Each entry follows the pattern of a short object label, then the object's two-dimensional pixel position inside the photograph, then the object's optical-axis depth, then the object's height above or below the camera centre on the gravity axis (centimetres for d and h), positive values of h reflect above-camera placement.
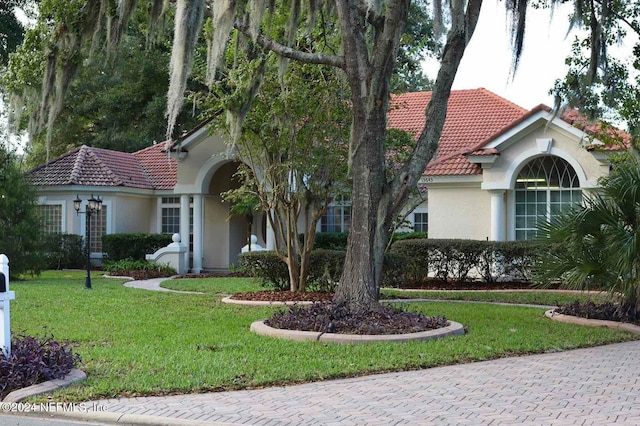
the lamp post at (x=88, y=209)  1953 +68
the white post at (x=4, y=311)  824 -78
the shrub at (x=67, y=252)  2674 -61
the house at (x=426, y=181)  2194 +162
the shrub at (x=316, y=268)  1753 -75
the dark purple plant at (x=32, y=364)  789 -131
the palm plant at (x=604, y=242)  1235 -13
